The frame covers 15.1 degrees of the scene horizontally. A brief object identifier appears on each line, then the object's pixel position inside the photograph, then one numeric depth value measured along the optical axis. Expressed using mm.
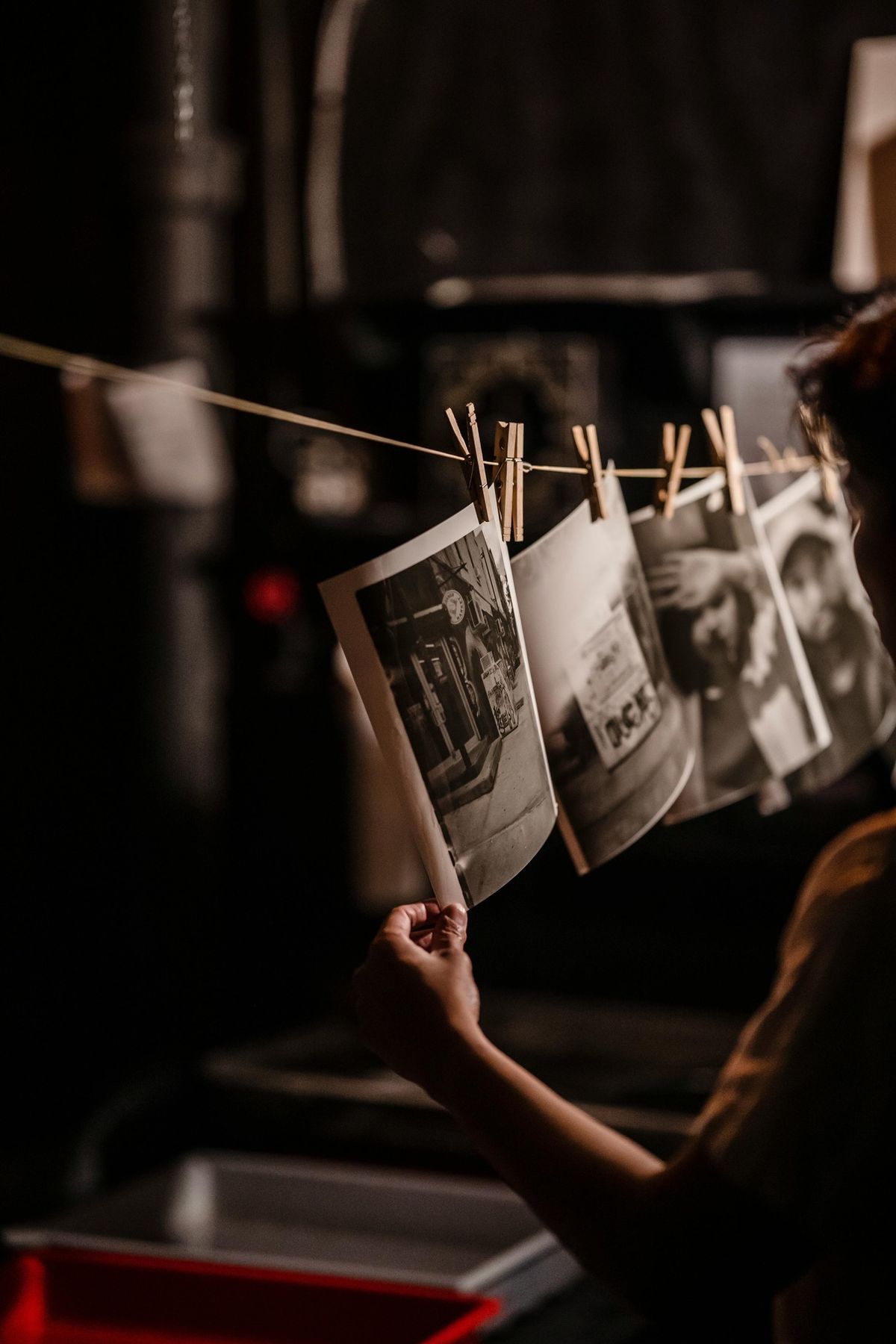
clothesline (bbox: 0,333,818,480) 2113
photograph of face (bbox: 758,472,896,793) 2509
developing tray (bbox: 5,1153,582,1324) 2733
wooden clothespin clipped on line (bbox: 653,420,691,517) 2246
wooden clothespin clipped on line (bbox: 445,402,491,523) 2023
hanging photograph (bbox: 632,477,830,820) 2329
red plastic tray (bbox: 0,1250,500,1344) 2583
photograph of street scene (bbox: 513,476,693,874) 2123
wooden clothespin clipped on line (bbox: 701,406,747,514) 2316
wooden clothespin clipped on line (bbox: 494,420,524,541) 2064
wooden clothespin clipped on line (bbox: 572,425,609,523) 2148
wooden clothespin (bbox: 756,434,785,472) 2459
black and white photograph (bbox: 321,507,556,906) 1999
